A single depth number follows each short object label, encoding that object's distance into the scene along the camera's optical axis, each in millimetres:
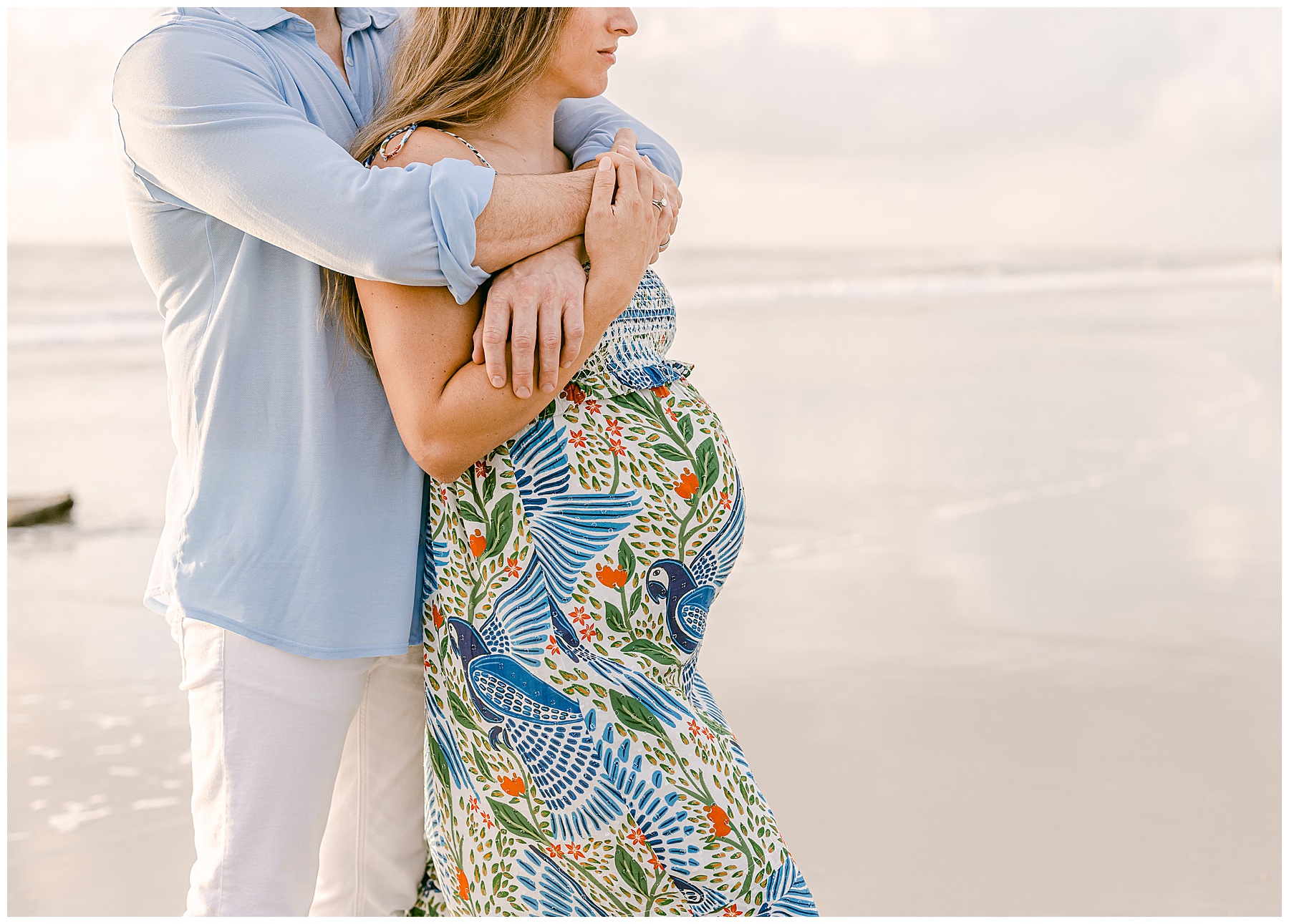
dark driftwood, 5301
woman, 1554
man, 1390
